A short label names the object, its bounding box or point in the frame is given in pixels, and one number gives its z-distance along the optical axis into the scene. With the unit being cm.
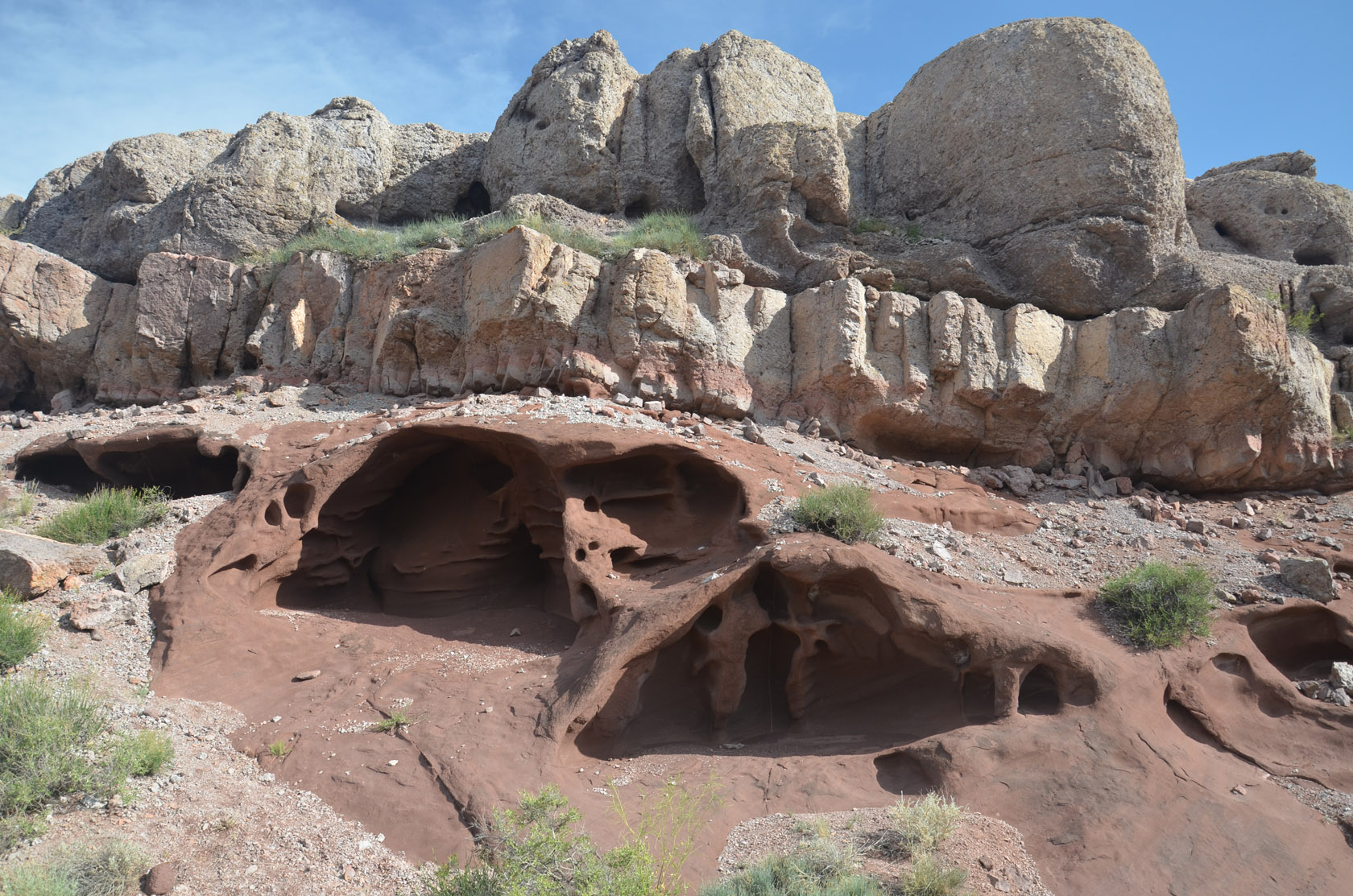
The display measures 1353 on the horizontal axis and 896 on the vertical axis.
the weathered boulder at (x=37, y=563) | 664
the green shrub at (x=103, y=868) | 386
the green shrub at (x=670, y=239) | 1076
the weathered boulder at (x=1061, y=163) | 1095
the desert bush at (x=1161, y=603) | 663
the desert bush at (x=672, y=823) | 447
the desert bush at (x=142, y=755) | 475
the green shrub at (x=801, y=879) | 417
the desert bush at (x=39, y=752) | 426
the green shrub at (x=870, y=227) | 1242
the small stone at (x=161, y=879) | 399
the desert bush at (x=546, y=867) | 396
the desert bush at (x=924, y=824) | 475
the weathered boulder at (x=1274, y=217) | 1309
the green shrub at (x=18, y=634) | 582
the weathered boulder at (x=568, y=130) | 1333
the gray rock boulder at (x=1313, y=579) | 716
